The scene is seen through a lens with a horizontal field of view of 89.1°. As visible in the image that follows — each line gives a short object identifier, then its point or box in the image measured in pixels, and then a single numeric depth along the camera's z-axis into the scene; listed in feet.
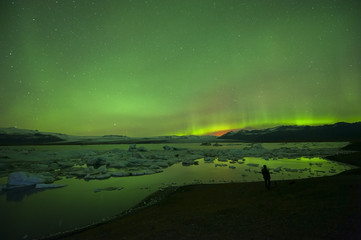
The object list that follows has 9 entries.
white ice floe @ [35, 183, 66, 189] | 62.75
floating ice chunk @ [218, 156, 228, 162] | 130.72
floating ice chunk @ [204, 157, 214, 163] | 127.55
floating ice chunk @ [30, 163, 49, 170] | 100.00
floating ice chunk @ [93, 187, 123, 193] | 57.26
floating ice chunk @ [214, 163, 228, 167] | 106.61
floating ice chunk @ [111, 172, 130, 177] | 81.35
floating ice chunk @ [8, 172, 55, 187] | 63.05
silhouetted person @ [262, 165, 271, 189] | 41.78
